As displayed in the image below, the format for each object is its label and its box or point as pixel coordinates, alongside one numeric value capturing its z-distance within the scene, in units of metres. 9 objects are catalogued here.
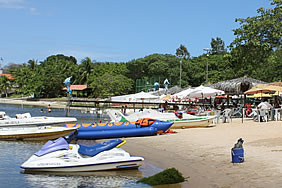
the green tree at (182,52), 111.95
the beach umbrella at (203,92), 30.86
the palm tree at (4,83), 103.18
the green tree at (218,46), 127.10
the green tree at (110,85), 74.75
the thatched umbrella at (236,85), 35.88
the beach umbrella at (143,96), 42.12
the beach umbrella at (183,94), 33.54
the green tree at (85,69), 92.44
